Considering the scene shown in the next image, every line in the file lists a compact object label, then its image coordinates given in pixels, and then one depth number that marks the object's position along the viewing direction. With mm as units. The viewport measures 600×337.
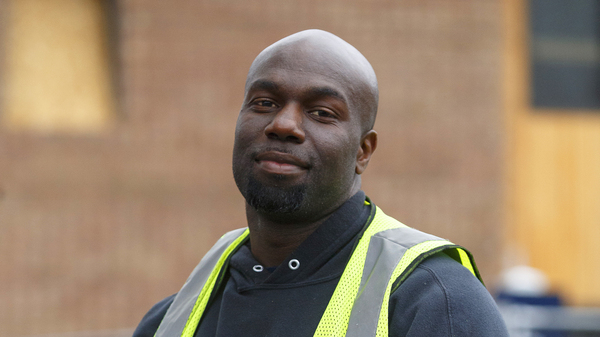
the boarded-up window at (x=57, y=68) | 8484
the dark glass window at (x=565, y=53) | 10844
